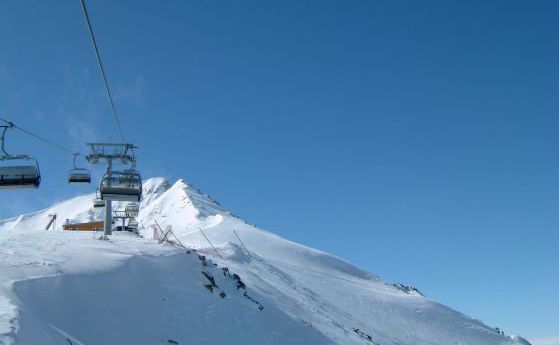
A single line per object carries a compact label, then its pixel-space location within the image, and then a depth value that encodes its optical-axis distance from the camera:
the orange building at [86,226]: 56.49
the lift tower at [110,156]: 26.75
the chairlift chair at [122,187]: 22.92
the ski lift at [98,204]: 37.75
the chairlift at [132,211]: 57.01
